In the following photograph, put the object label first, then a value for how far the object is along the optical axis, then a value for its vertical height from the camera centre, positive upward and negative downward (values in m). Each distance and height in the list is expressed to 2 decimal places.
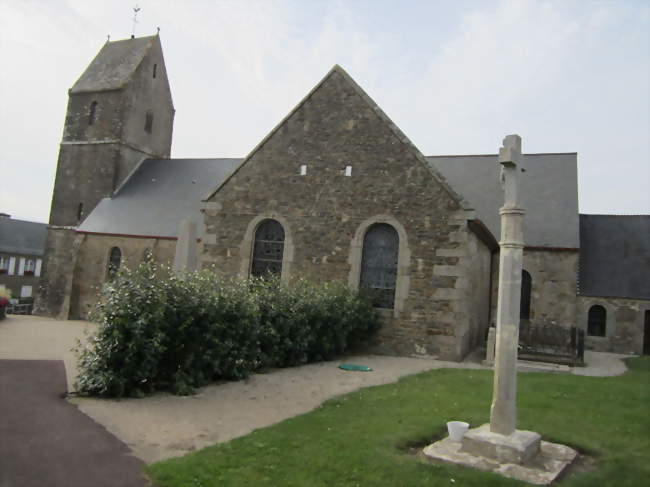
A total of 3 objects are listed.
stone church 13.66 +2.69
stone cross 5.71 +0.15
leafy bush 7.84 -0.74
